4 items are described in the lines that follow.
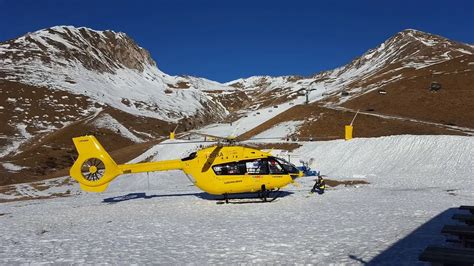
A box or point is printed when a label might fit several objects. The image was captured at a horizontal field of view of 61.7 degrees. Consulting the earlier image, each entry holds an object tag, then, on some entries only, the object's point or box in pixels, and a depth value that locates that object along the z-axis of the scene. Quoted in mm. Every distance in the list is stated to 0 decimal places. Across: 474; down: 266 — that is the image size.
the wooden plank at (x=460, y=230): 10930
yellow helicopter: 23438
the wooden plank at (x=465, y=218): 12516
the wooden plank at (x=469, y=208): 13639
